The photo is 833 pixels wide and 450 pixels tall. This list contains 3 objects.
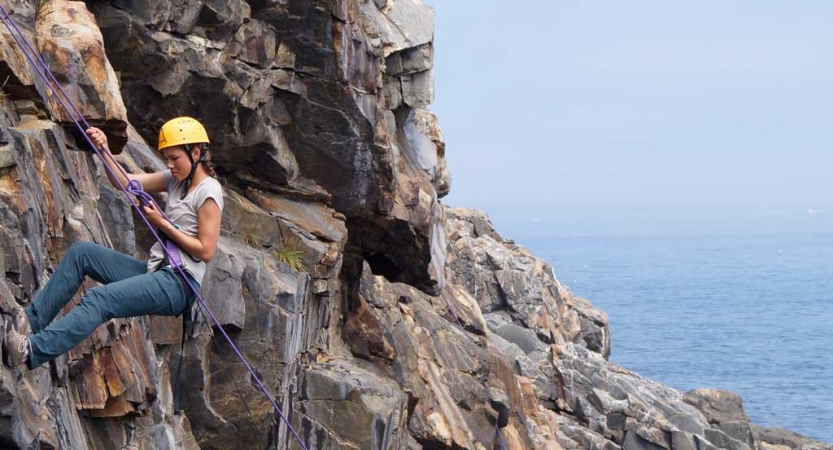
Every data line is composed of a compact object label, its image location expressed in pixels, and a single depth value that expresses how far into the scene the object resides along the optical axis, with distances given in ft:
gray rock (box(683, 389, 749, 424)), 193.36
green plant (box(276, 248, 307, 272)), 74.36
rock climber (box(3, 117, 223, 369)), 41.83
